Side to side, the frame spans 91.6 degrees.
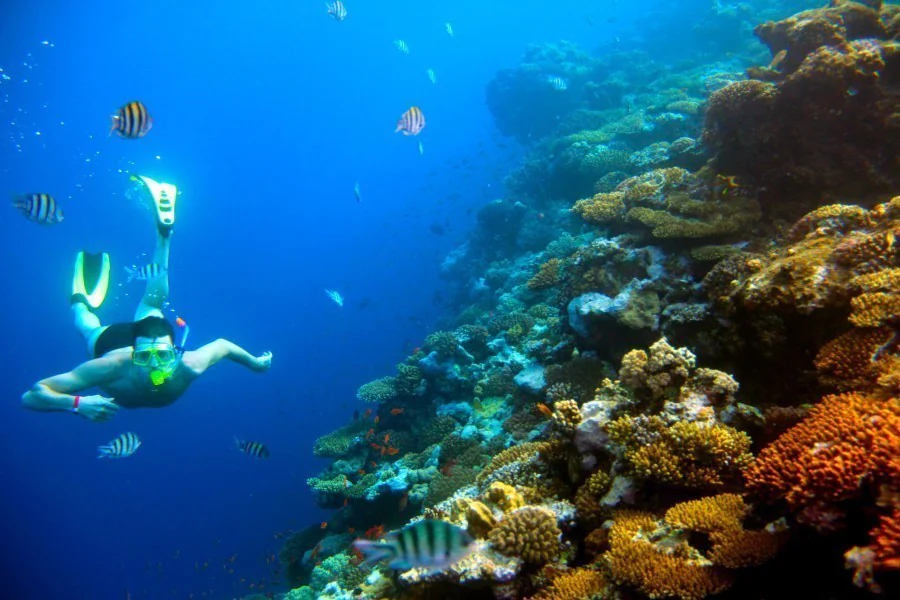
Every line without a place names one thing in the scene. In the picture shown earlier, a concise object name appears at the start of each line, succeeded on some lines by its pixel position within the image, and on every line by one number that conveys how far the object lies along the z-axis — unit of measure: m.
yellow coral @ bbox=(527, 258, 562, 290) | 8.74
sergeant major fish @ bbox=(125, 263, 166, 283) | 6.32
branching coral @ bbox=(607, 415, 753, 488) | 3.02
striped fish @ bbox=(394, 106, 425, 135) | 8.01
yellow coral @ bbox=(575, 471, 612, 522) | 3.42
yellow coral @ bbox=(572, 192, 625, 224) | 7.46
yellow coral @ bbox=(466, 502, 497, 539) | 3.41
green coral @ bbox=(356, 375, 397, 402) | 10.86
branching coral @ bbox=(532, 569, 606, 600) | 2.81
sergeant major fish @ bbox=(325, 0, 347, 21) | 11.22
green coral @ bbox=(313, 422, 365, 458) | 11.02
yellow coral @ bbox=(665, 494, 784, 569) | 2.35
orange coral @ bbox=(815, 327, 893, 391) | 2.99
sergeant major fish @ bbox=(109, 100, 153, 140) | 6.10
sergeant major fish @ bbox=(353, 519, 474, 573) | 2.36
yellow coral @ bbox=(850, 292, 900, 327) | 3.07
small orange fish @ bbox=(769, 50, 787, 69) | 7.71
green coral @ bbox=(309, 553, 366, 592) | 7.34
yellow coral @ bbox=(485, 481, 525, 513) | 3.60
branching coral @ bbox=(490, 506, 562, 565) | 3.19
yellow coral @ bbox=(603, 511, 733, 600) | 2.41
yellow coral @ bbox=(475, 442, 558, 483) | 4.87
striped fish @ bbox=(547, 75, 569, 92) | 16.25
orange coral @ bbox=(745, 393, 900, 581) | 1.91
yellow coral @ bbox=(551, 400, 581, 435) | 3.82
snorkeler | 5.14
